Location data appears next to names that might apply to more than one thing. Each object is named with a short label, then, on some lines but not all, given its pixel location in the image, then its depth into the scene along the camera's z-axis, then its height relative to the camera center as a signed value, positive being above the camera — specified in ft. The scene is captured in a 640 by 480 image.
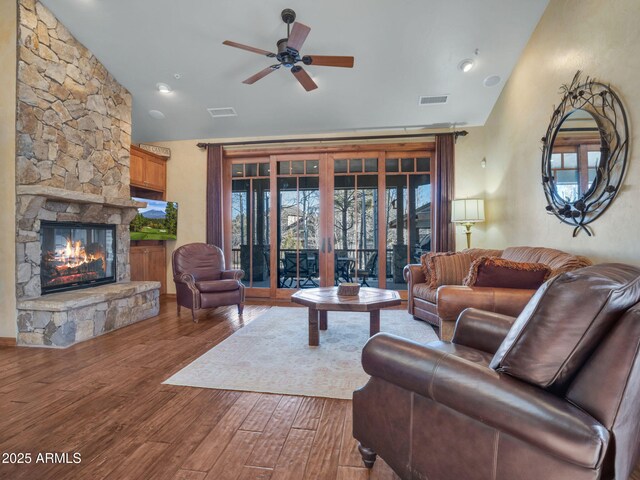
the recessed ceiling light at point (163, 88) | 15.03 +7.28
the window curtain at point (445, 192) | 16.96 +2.69
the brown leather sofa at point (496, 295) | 8.10 -1.31
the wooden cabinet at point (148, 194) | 17.33 +3.02
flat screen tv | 17.40 +1.35
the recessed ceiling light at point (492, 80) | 13.87 +6.93
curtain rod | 17.03 +5.77
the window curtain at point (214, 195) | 18.70 +2.87
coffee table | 9.70 -1.72
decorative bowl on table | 10.92 -1.50
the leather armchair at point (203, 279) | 13.67 -1.48
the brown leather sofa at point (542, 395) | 2.99 -1.53
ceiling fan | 9.78 +6.10
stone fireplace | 10.71 +2.11
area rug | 7.85 -3.21
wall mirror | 7.48 +2.22
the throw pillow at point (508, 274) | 8.21 -0.76
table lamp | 15.31 +1.56
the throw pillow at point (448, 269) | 12.34 -0.94
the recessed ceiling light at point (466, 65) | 13.07 +7.15
